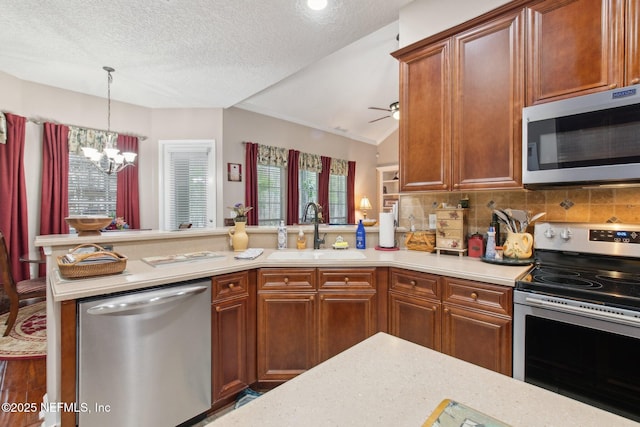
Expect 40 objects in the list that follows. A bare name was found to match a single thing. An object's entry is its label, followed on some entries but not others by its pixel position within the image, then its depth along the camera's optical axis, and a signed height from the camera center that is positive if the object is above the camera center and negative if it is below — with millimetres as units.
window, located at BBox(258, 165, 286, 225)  5148 +306
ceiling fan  4272 +1532
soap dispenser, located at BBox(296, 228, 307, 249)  2496 -250
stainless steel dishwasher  1321 -717
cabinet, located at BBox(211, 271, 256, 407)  1725 -760
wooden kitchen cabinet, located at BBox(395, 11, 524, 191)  1784 +692
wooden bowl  1842 -81
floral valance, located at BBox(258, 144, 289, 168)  5027 +989
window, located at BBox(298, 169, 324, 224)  5746 +483
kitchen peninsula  1291 -330
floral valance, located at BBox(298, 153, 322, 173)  5727 +983
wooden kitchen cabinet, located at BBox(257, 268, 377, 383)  1929 -679
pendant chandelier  3398 +690
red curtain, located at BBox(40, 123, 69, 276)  3686 +389
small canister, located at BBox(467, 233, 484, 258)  1991 -231
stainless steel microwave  1392 +373
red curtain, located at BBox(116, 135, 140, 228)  4301 +313
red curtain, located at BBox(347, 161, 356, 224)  6730 +432
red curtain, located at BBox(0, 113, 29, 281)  3365 +176
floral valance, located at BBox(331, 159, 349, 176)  6402 +996
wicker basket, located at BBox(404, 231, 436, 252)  2230 -223
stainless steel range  1148 -475
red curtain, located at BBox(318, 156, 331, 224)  6078 +534
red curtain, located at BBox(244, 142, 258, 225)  4836 +502
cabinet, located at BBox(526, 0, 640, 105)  1449 +877
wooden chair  2713 -768
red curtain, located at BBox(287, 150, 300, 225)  5449 +411
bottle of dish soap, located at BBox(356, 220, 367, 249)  2467 -214
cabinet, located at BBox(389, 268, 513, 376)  1475 -582
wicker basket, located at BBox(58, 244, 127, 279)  1449 -277
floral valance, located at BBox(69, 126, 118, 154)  3879 +989
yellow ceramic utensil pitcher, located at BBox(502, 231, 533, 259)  1781 -205
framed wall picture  4684 +641
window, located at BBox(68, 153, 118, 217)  3984 +312
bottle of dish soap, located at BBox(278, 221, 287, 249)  2494 -216
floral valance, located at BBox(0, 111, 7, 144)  3299 +922
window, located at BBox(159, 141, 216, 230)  4602 +420
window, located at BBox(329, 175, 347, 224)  6488 +290
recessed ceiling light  2244 +1608
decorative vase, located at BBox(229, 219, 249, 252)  2361 -206
